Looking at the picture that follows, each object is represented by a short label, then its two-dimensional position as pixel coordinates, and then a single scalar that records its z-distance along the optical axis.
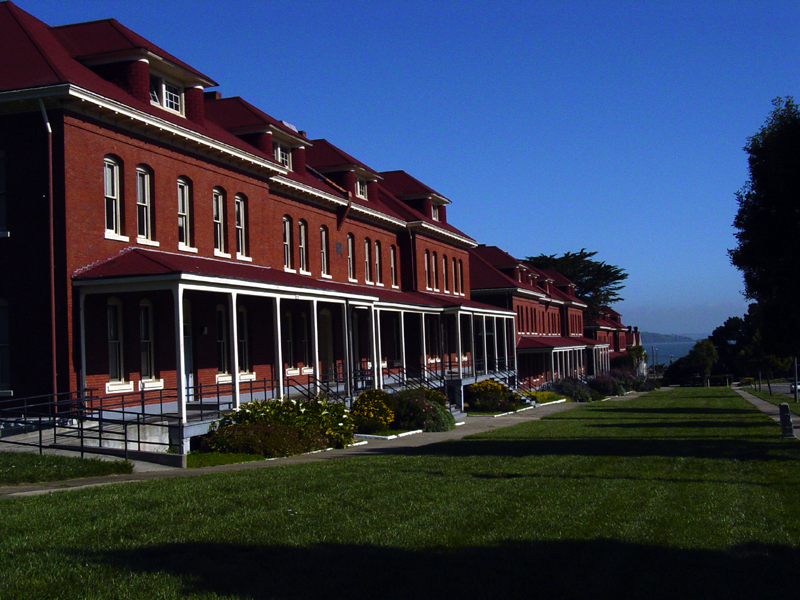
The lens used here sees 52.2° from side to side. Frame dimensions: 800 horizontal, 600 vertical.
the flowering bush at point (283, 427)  18.34
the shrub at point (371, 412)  25.20
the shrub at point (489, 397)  37.97
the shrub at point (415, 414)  26.84
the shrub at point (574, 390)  54.31
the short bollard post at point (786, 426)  21.36
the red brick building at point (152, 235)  18.36
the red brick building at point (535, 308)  58.84
